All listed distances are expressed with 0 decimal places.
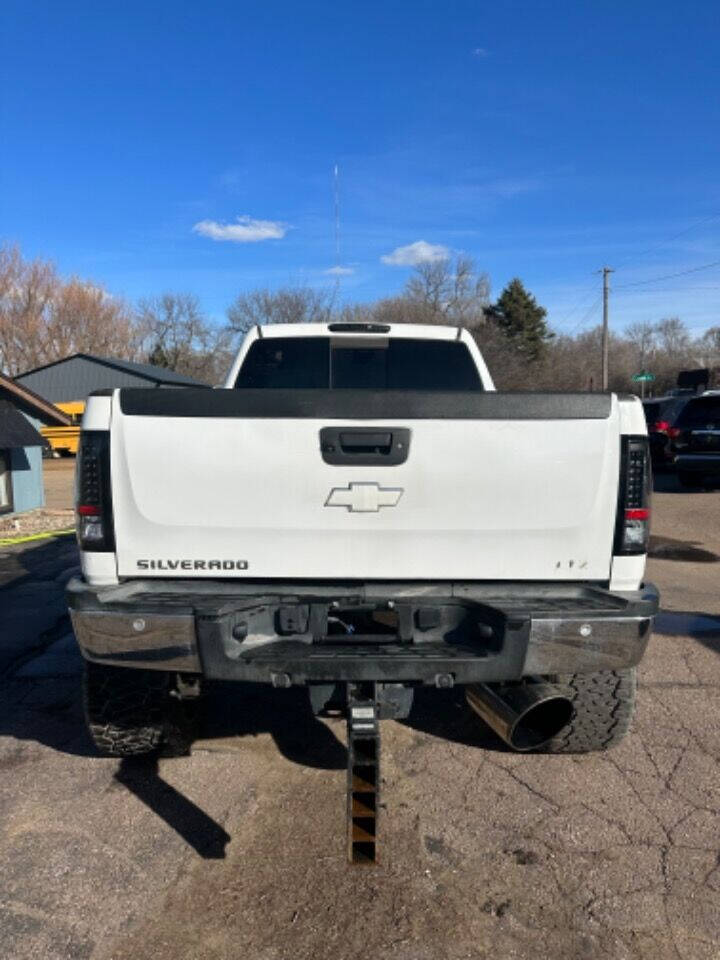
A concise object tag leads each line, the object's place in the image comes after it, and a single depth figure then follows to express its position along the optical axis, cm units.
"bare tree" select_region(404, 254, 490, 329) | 5641
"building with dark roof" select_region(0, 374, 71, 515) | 1369
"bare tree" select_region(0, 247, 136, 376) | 5766
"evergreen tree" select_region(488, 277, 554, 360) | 6091
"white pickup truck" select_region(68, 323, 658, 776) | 286
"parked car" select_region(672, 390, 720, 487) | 1512
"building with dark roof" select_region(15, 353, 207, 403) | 4225
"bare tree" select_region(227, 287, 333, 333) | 4562
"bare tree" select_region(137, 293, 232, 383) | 6788
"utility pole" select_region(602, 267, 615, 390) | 4871
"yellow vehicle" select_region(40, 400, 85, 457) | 3497
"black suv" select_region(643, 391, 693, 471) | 1575
